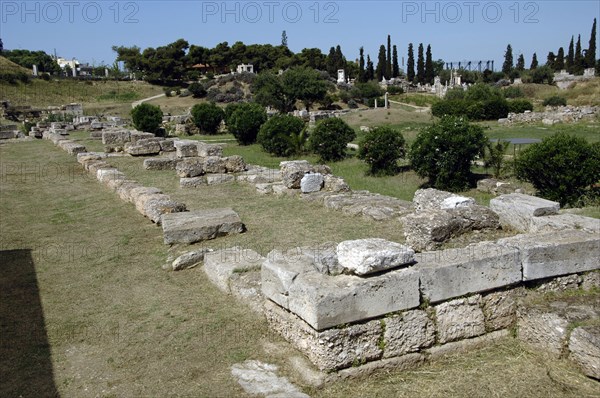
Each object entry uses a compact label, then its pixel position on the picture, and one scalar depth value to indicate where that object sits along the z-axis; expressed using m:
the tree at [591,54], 63.28
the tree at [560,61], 70.06
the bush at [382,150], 15.55
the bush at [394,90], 60.88
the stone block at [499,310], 4.92
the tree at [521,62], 83.30
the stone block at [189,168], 13.12
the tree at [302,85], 45.00
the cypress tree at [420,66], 68.38
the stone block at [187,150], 16.39
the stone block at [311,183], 10.87
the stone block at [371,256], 4.48
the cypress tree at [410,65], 70.25
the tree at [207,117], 27.80
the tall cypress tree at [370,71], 73.15
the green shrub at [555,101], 41.09
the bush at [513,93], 48.89
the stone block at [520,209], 6.50
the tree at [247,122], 23.86
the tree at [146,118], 25.34
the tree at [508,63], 73.51
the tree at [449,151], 12.99
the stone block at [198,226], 7.79
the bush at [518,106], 36.00
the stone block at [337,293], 4.18
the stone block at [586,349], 4.18
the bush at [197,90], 55.72
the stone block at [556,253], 5.06
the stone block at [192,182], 12.69
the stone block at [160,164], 15.27
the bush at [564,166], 10.71
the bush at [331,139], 18.77
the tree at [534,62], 80.25
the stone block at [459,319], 4.68
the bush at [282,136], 20.41
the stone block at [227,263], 6.07
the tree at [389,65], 70.81
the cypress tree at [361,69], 72.50
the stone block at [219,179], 12.96
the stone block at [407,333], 4.43
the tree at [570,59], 67.69
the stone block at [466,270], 4.66
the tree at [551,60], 72.31
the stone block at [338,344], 4.18
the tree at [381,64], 71.81
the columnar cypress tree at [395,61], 72.62
